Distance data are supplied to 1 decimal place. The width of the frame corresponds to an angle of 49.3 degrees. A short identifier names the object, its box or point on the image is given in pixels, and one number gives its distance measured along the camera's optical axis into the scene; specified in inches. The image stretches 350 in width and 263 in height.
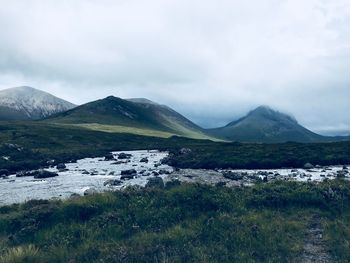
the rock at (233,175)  1649.9
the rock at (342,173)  1610.5
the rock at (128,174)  1720.8
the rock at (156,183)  1123.6
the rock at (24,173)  2016.2
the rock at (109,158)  2852.4
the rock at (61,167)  2249.0
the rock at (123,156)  2970.0
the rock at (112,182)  1474.0
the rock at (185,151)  3023.4
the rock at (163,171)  1917.7
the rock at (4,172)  2110.7
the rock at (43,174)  1866.9
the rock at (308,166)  2142.8
